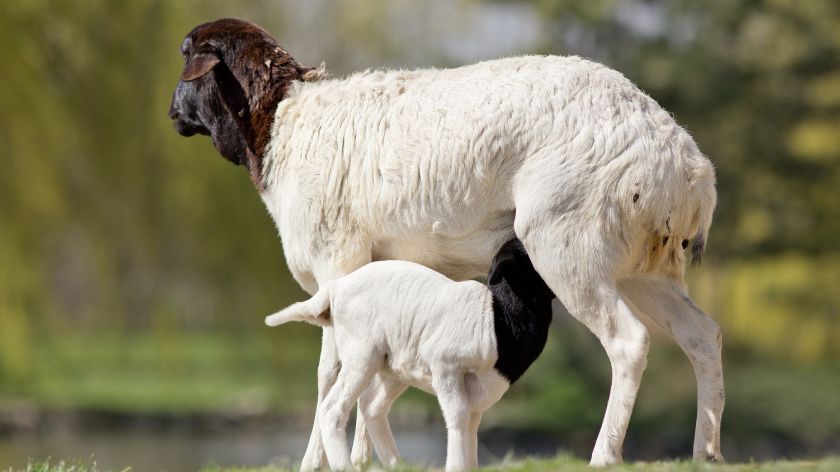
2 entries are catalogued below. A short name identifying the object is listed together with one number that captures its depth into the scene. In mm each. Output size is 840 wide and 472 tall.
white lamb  10703
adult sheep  10898
